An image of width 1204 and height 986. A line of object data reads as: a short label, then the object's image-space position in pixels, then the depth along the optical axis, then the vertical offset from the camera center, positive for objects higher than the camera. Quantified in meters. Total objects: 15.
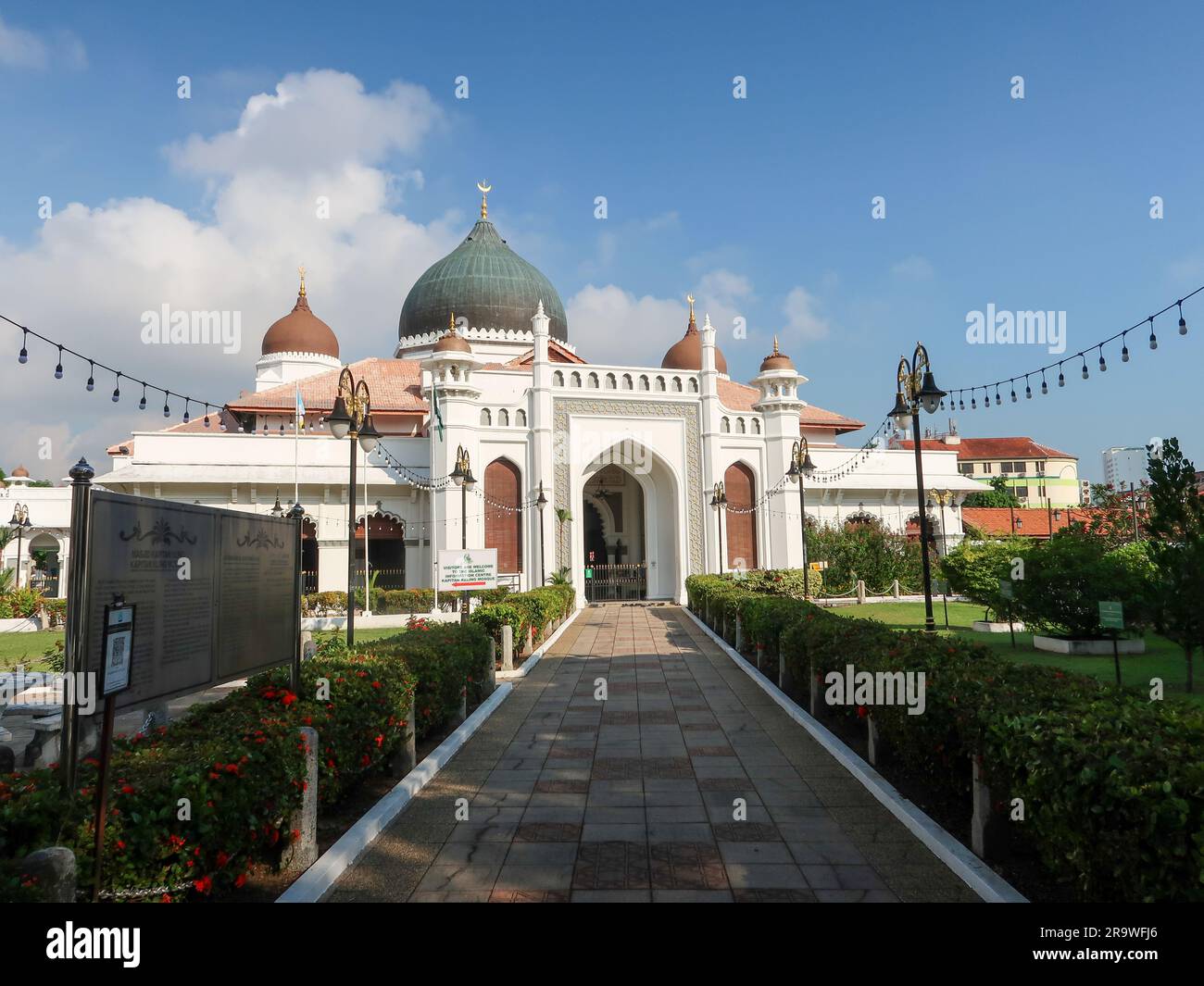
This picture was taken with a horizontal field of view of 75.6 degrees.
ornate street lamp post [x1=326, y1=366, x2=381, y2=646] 9.96 +2.01
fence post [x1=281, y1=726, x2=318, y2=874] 4.67 -1.55
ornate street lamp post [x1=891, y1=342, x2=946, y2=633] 10.05 +2.14
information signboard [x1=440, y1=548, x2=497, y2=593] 14.70 -0.05
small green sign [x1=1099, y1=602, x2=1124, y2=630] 8.23 -0.68
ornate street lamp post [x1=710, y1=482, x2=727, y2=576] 27.25 +2.14
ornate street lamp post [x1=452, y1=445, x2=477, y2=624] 20.12 +2.51
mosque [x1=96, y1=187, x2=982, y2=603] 26.89 +3.69
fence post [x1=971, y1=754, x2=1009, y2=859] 4.59 -1.64
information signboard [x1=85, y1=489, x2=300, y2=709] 3.81 -0.09
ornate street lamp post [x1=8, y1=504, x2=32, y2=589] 24.48 +1.89
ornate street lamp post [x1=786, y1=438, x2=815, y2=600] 20.03 +2.58
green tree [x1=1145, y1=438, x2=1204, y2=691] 9.21 -0.01
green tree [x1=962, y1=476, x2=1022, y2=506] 54.25 +3.97
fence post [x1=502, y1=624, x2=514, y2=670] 12.58 -1.33
